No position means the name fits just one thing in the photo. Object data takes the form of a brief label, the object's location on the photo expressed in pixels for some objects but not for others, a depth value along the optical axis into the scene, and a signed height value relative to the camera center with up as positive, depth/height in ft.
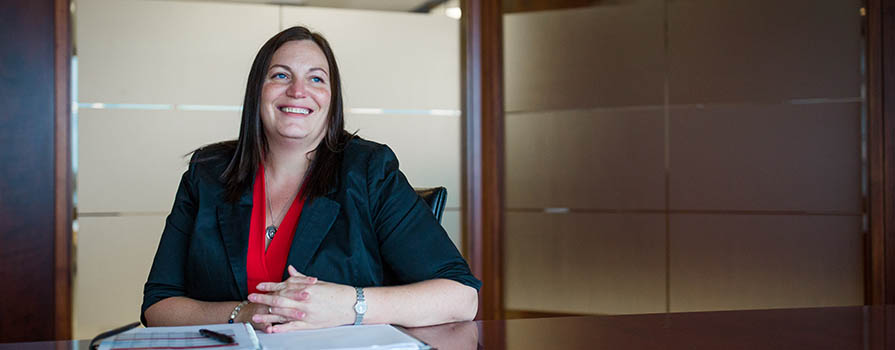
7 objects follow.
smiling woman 5.79 -0.30
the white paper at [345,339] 4.09 -0.88
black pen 4.02 -0.82
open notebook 3.98 -0.85
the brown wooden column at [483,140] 14.37 +0.72
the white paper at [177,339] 3.95 -0.83
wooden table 4.34 -0.92
